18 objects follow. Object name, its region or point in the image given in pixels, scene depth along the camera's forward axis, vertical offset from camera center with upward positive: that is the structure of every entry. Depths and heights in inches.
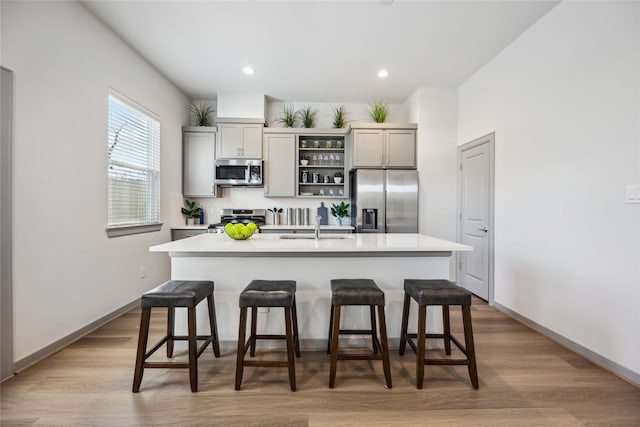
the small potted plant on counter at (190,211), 182.4 -0.5
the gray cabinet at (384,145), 172.4 +39.4
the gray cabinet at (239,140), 179.5 +43.6
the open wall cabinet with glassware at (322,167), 188.5 +28.7
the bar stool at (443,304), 72.5 -27.3
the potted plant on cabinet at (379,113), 178.1 +60.4
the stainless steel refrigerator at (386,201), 167.6 +5.9
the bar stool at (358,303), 72.9 -25.2
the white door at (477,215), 140.0 -1.6
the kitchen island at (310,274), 91.9 -20.3
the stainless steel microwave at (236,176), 181.0 +23.5
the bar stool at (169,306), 70.9 -27.4
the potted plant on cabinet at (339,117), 189.5 +62.7
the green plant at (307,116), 189.9 +63.4
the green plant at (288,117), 188.2 +62.2
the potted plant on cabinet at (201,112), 186.7 +64.0
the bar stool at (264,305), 71.5 -26.4
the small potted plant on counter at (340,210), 187.8 +0.6
